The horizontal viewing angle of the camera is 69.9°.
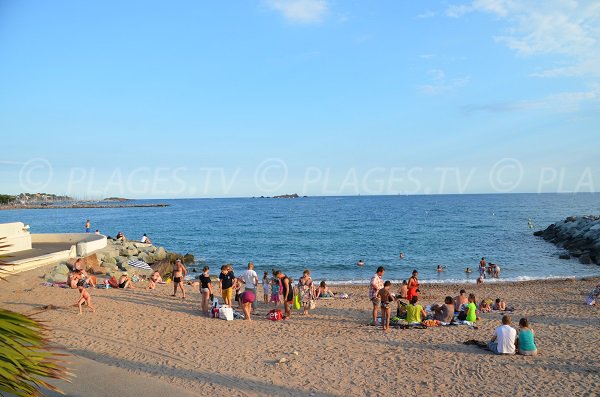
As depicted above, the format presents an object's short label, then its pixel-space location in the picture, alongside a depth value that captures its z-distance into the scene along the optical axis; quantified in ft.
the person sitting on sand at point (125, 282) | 56.08
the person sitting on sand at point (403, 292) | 44.42
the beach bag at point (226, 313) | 42.70
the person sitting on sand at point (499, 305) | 48.19
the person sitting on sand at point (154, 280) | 57.60
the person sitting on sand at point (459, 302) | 45.32
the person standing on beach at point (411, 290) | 44.57
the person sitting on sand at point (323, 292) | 56.39
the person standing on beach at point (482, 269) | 78.52
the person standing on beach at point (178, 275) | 50.93
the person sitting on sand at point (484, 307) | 47.60
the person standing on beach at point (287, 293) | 42.57
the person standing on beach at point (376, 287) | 39.52
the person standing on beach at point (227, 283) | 44.04
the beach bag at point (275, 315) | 43.42
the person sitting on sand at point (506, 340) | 31.89
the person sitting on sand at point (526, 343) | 31.68
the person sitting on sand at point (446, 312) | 41.06
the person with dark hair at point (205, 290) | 42.80
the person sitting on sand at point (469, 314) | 42.01
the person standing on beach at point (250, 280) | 42.57
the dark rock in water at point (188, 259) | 101.44
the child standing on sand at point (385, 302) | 37.52
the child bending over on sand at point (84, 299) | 41.73
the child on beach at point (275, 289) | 48.14
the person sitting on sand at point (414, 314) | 40.42
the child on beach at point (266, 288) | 49.71
